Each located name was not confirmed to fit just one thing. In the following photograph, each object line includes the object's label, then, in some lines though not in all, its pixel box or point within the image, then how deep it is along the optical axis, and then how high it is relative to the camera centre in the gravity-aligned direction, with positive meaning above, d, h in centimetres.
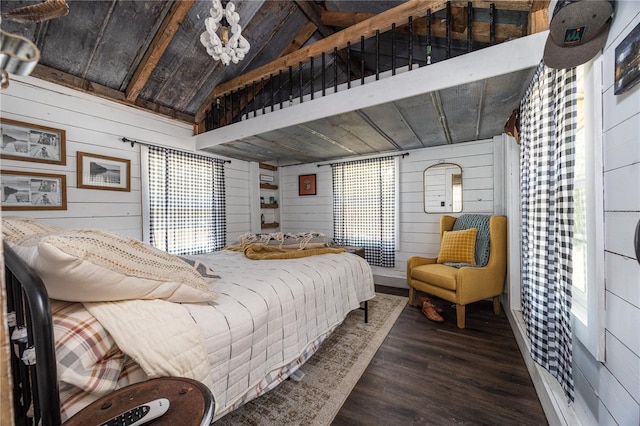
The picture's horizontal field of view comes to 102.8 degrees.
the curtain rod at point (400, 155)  383 +83
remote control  64 -52
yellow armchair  248 -72
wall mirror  349 +29
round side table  67 -54
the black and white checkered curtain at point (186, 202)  317 +14
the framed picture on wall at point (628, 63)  83 +50
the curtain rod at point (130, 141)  291 +83
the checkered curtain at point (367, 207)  396 +6
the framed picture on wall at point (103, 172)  259 +44
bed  79 -45
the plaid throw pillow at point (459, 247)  292 -45
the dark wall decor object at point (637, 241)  79 -11
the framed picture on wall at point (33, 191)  215 +21
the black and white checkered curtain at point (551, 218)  126 -6
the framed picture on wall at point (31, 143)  217 +65
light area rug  146 -117
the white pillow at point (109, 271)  81 -21
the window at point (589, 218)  106 -5
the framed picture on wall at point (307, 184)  475 +50
